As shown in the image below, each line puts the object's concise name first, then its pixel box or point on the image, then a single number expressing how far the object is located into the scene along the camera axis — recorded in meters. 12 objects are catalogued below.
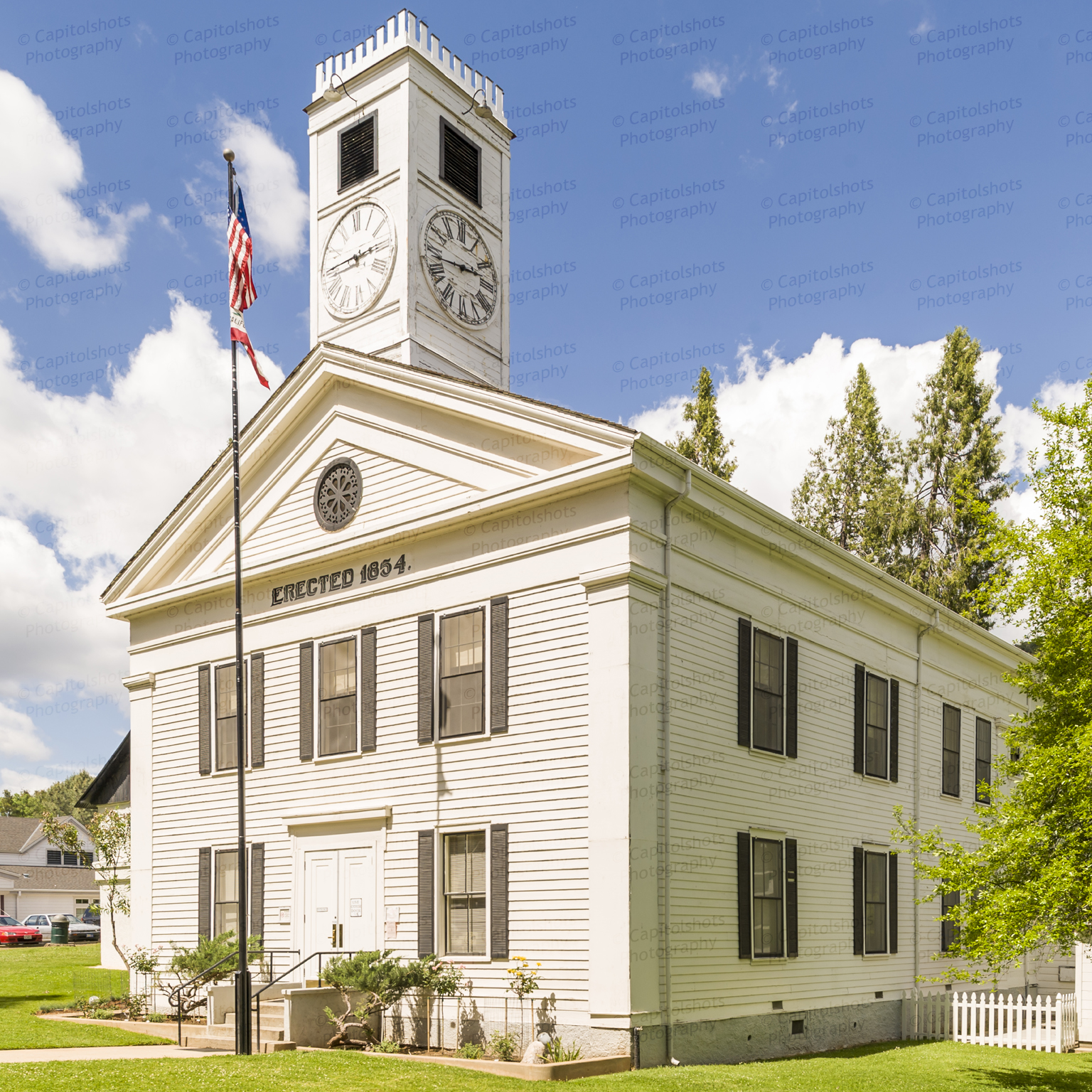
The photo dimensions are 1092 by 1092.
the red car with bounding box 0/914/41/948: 51.59
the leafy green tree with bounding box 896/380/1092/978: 15.22
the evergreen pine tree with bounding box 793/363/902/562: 42.44
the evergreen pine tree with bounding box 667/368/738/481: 38.88
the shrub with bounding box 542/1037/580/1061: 15.66
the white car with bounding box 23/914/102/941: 56.09
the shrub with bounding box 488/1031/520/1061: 16.16
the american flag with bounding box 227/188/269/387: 18.52
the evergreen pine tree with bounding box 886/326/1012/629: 41.88
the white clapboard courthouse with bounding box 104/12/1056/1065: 16.72
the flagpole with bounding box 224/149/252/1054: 15.79
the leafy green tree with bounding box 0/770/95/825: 125.12
